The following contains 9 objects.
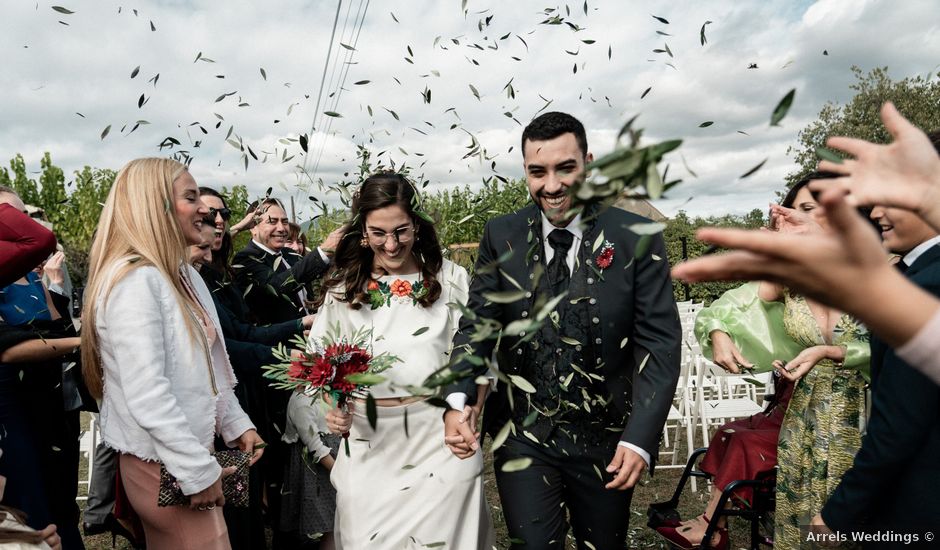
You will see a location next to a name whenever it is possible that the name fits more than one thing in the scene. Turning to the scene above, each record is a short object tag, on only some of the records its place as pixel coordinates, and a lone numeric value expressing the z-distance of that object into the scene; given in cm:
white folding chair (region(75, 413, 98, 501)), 637
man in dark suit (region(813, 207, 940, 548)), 173
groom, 275
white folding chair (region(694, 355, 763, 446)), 564
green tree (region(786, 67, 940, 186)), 2480
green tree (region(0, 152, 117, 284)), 3375
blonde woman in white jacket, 238
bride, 302
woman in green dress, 289
